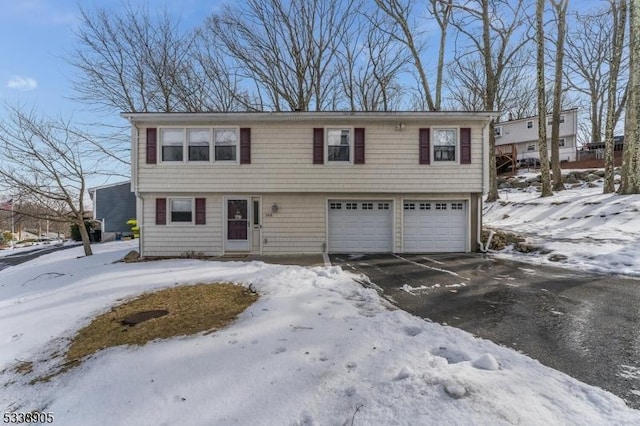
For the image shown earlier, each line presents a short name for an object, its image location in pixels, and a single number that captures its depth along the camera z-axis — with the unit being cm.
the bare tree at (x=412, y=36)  1728
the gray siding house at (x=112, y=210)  2039
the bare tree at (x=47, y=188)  1123
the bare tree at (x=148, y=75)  1683
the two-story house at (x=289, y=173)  1009
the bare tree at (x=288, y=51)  1798
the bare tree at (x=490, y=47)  1612
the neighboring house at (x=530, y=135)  2917
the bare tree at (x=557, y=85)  1573
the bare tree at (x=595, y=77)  2366
